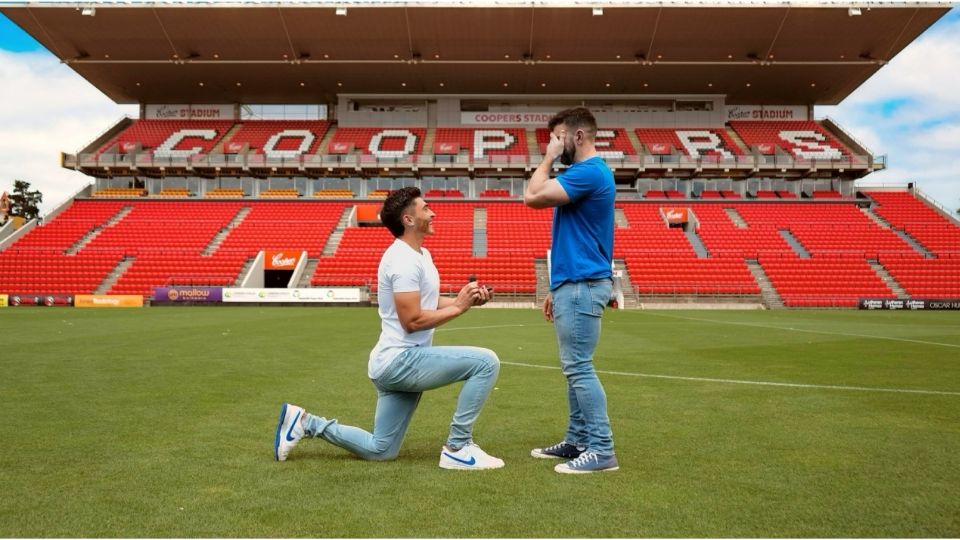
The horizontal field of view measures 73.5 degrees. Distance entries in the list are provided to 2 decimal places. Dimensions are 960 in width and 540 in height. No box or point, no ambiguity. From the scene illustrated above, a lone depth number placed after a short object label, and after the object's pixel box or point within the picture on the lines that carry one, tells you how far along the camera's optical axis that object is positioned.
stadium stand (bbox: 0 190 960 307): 32.16
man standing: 4.12
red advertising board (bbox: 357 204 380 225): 42.22
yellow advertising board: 29.97
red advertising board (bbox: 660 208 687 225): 41.22
